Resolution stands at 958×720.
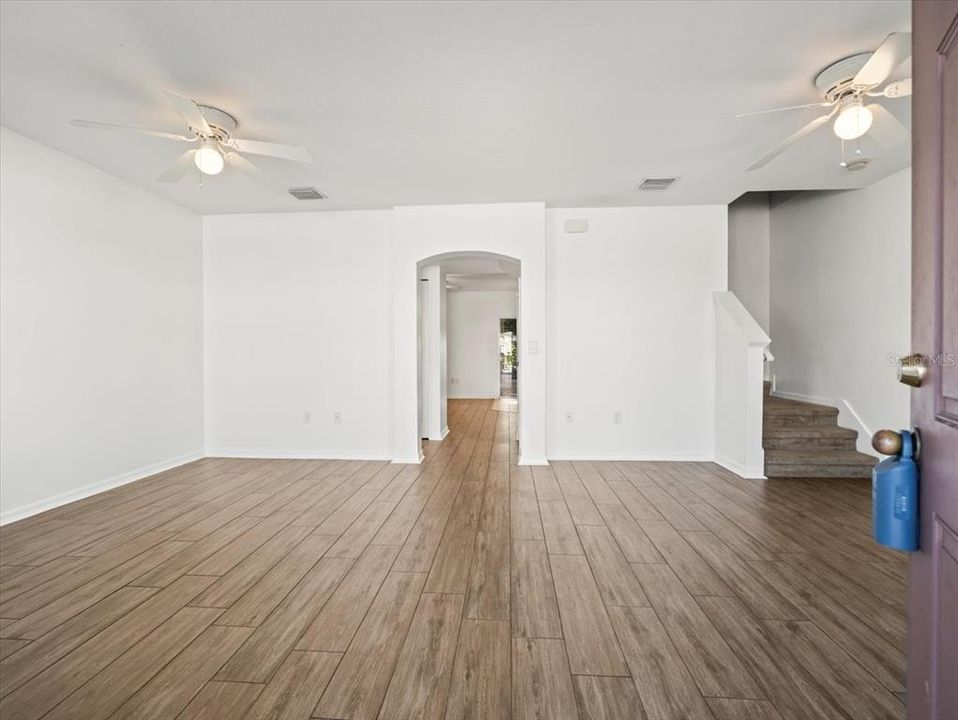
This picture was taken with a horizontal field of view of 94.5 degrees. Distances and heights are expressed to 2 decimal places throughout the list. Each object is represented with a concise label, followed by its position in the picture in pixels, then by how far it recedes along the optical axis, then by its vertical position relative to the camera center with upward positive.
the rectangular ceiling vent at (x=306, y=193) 4.36 +1.65
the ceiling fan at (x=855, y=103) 2.25 +1.39
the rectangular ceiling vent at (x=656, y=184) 4.12 +1.65
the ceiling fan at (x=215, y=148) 2.65 +1.34
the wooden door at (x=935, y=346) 0.80 +0.02
